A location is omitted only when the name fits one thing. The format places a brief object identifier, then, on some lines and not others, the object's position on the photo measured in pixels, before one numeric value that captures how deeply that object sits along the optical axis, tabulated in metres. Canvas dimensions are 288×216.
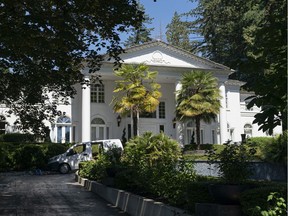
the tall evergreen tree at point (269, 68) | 4.39
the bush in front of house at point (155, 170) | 8.50
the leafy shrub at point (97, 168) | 14.29
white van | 24.98
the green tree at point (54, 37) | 8.99
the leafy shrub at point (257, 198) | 5.17
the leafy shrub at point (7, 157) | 26.11
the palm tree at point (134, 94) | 31.59
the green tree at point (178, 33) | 65.75
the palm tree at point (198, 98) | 32.03
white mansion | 35.31
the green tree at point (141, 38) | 60.12
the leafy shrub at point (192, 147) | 33.74
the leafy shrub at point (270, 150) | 17.70
